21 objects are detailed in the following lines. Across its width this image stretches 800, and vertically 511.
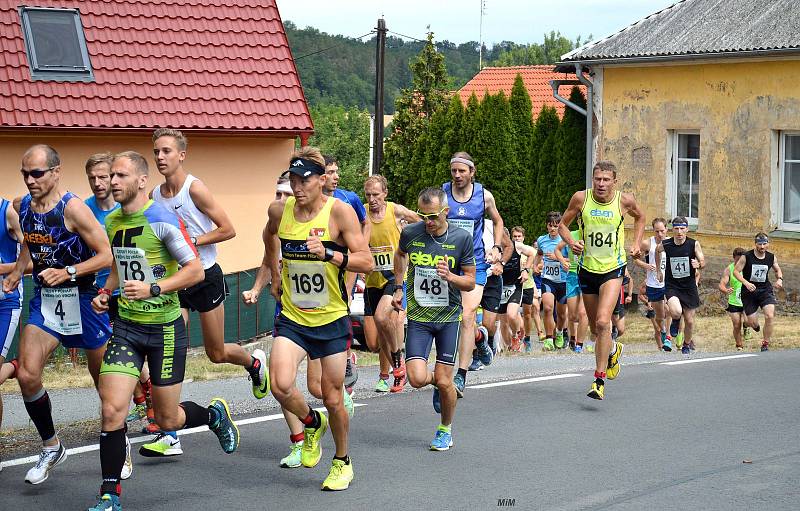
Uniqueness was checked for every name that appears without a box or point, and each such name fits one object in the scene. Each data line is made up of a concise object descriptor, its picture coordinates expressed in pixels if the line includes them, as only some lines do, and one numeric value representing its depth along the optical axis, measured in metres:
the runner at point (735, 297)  19.03
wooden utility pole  31.23
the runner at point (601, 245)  11.29
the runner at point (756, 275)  19.06
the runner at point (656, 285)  19.11
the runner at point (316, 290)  7.62
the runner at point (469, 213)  11.13
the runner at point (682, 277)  18.36
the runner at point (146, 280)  7.23
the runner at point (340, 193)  9.88
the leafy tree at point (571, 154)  28.20
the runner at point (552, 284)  19.34
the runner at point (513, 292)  18.14
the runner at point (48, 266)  7.73
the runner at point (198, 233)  8.68
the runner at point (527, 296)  19.70
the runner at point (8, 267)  8.00
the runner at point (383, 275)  11.38
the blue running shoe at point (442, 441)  8.95
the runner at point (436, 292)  8.95
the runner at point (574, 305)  18.41
